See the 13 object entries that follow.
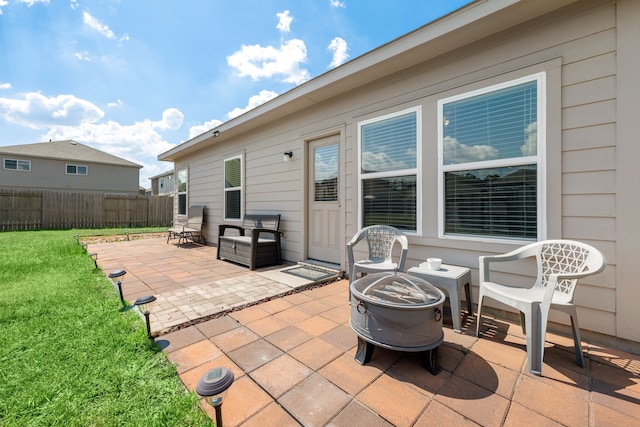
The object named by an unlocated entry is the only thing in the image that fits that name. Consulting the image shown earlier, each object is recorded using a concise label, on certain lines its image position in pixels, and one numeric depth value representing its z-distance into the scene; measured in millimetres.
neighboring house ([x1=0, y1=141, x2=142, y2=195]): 14109
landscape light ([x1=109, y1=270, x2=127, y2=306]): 2538
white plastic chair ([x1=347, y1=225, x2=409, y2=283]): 2613
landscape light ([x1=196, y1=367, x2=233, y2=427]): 998
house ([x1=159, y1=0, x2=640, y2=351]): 1932
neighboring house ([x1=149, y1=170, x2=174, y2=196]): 24281
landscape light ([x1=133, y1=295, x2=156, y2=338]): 1956
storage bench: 4146
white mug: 2398
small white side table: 2150
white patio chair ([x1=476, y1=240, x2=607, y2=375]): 1579
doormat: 3576
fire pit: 1527
